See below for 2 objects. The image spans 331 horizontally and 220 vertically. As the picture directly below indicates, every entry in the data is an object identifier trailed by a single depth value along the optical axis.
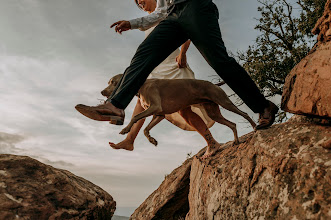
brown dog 5.00
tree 14.06
